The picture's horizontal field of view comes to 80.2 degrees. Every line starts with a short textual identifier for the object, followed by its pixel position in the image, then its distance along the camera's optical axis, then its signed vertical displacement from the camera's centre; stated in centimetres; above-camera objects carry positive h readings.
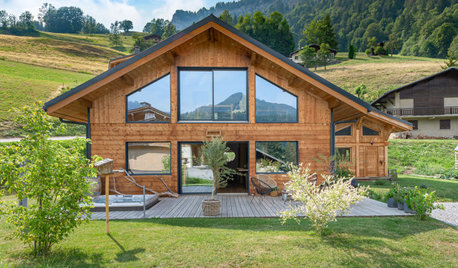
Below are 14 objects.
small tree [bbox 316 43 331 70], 6066 +1861
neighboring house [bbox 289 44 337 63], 6494 +2021
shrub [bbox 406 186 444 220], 670 -169
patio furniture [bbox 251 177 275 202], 875 -165
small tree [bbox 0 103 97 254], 426 -71
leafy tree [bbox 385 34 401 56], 7400 +2519
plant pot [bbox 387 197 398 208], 793 -196
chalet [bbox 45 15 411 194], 966 +85
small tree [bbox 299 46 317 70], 5878 +1758
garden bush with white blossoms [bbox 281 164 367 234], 488 -116
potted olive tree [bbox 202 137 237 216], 714 -69
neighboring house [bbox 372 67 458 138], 3023 +362
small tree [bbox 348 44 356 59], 6931 +2154
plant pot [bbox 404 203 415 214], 729 -199
